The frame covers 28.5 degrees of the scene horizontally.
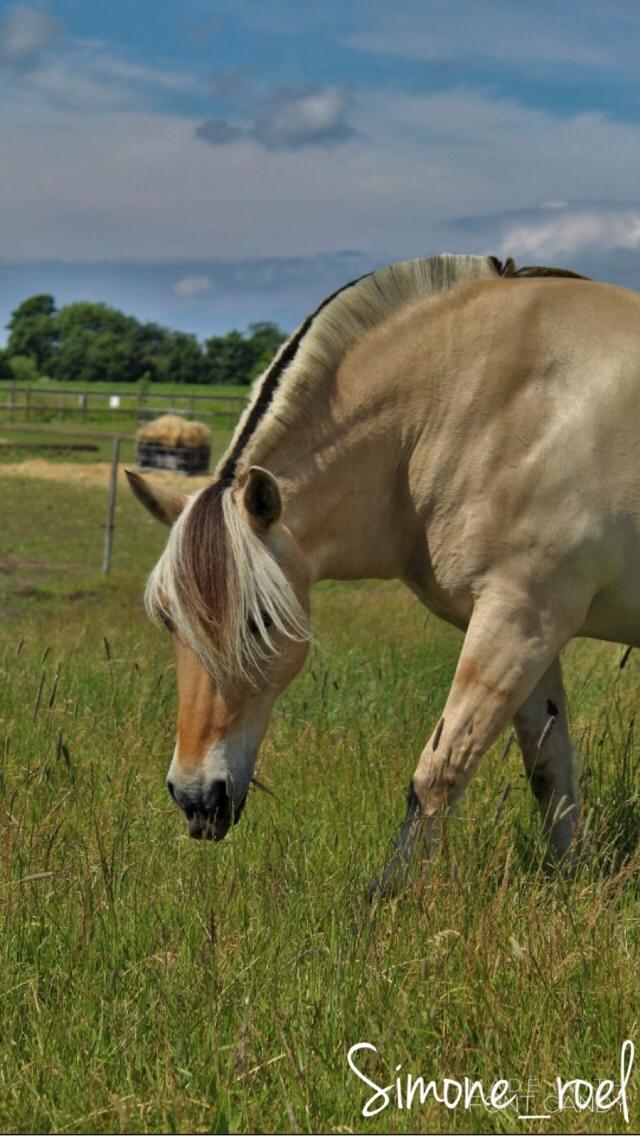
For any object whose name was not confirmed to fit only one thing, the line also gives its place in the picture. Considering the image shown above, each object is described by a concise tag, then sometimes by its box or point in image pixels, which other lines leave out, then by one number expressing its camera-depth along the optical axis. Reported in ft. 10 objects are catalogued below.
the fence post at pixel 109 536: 52.08
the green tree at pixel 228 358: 325.21
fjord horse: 12.60
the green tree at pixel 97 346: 355.56
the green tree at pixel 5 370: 328.92
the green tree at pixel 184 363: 332.80
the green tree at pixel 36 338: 389.80
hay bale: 102.32
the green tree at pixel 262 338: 322.26
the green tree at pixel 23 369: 334.24
